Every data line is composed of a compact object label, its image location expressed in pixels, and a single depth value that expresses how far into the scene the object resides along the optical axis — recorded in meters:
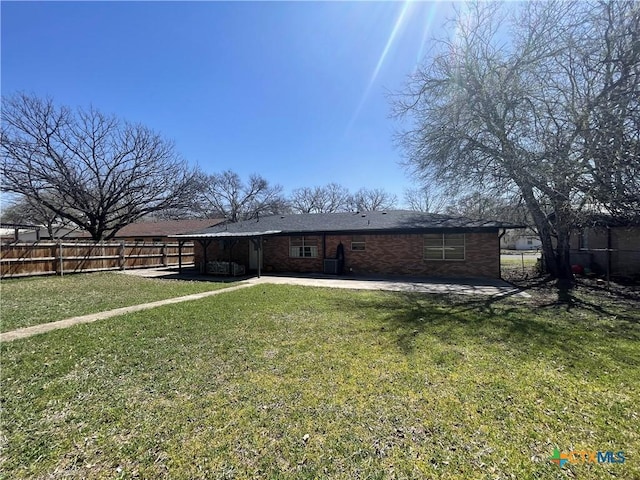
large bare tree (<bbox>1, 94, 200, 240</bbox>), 19.47
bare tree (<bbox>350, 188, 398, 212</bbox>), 50.97
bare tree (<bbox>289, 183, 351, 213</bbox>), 50.41
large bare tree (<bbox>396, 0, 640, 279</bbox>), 7.98
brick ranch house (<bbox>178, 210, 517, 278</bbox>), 13.78
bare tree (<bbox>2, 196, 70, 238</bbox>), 24.92
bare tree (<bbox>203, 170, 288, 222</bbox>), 42.59
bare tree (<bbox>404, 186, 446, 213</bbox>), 40.81
